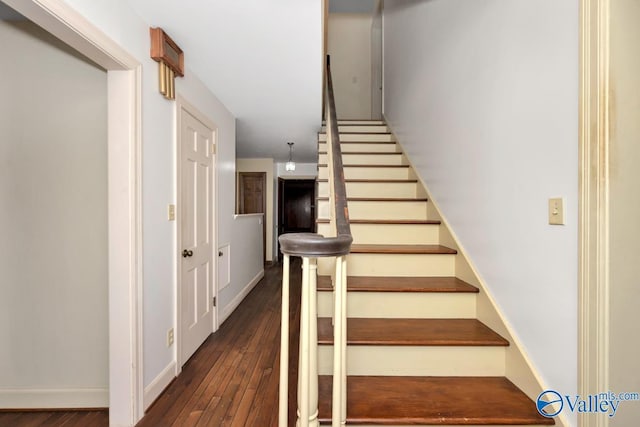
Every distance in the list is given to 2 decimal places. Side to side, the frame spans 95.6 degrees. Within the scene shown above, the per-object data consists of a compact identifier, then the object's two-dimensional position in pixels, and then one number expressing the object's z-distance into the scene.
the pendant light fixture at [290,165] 5.43
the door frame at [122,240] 1.59
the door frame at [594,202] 0.92
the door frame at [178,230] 2.09
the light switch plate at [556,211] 1.08
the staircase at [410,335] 1.18
